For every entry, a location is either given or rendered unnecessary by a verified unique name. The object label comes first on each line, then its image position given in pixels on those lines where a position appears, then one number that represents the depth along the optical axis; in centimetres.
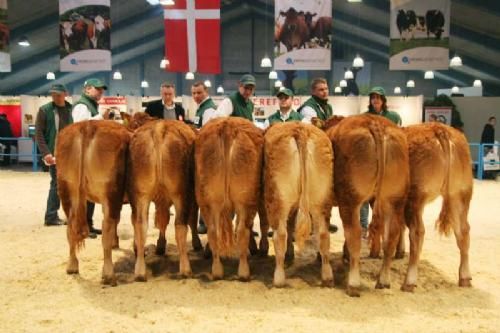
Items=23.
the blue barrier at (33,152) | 1552
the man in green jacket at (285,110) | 654
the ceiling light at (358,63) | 2135
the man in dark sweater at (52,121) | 736
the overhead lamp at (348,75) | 2494
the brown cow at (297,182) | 476
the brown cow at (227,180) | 490
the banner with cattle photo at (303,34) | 1158
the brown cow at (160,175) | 496
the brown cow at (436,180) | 484
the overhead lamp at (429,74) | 2395
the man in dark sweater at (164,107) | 677
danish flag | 1057
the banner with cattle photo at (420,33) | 1196
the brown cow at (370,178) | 470
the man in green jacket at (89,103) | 630
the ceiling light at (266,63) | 1990
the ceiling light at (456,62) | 1822
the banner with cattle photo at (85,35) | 1199
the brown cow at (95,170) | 499
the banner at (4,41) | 1305
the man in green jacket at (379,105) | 651
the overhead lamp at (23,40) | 1895
